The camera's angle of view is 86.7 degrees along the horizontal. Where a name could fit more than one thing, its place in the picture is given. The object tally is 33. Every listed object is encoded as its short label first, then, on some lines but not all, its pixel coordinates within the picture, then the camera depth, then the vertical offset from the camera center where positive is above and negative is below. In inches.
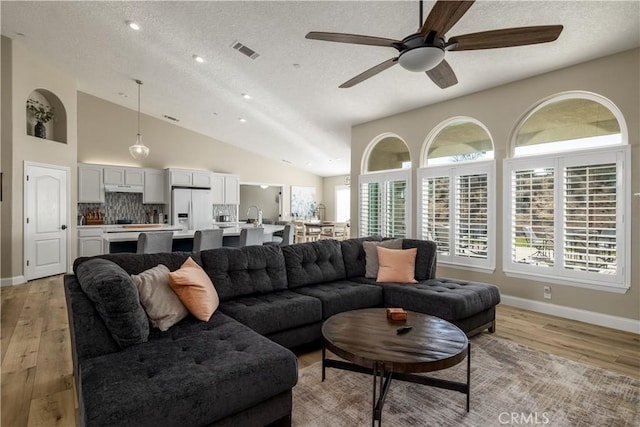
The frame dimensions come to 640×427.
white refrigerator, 315.0 +4.3
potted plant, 232.1 +69.6
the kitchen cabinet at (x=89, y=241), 271.0 -23.1
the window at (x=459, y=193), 179.2 +11.1
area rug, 79.0 -47.7
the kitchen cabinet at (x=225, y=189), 353.7 +25.2
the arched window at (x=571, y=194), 137.8 +8.7
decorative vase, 231.8 +56.1
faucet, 404.5 +4.2
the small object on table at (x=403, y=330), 85.2 -29.7
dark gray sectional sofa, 57.1 -29.5
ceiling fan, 84.2 +46.5
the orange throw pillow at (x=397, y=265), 143.7 -22.5
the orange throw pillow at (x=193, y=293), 92.3 -22.3
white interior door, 222.7 -5.6
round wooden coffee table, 71.5 -30.6
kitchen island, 166.7 -15.8
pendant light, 239.8 +44.1
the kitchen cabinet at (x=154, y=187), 312.7 +23.6
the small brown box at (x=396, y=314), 93.7 -28.2
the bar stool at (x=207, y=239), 163.2 -12.9
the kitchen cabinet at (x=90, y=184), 280.8 +23.5
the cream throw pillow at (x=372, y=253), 151.2 -18.3
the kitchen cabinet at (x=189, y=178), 317.7 +33.3
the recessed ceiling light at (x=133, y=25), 165.6 +92.5
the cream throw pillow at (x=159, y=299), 85.8 -22.6
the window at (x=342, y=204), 450.3 +11.8
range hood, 291.9 +21.0
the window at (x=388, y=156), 227.6 +40.3
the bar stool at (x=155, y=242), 149.2 -13.4
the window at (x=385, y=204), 220.2 +6.1
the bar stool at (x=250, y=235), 179.9 -12.4
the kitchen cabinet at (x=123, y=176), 292.4 +32.3
